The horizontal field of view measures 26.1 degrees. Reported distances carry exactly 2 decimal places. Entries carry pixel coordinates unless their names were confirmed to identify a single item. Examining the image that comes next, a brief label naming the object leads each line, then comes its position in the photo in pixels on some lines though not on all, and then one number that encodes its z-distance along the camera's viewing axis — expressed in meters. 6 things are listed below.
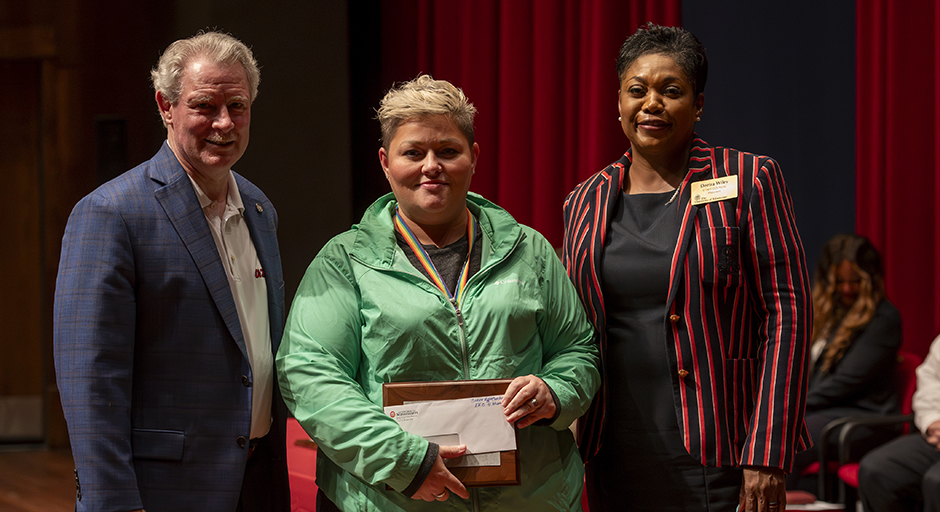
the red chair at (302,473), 3.99
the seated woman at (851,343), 5.09
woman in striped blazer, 3.17
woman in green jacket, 3.02
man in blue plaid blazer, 3.02
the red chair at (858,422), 4.73
